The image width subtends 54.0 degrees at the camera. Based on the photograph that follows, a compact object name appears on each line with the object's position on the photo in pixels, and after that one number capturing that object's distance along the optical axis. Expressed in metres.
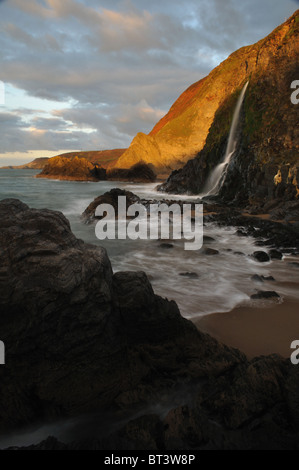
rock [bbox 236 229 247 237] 10.01
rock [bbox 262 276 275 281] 5.82
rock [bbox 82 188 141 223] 13.96
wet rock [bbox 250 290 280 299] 4.87
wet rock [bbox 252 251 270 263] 7.09
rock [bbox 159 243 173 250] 8.77
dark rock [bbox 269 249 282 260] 7.30
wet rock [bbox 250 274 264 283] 5.80
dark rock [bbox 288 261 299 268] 6.66
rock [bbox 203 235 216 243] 9.45
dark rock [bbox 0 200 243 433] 2.48
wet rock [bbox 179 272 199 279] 6.17
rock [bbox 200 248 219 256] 7.93
